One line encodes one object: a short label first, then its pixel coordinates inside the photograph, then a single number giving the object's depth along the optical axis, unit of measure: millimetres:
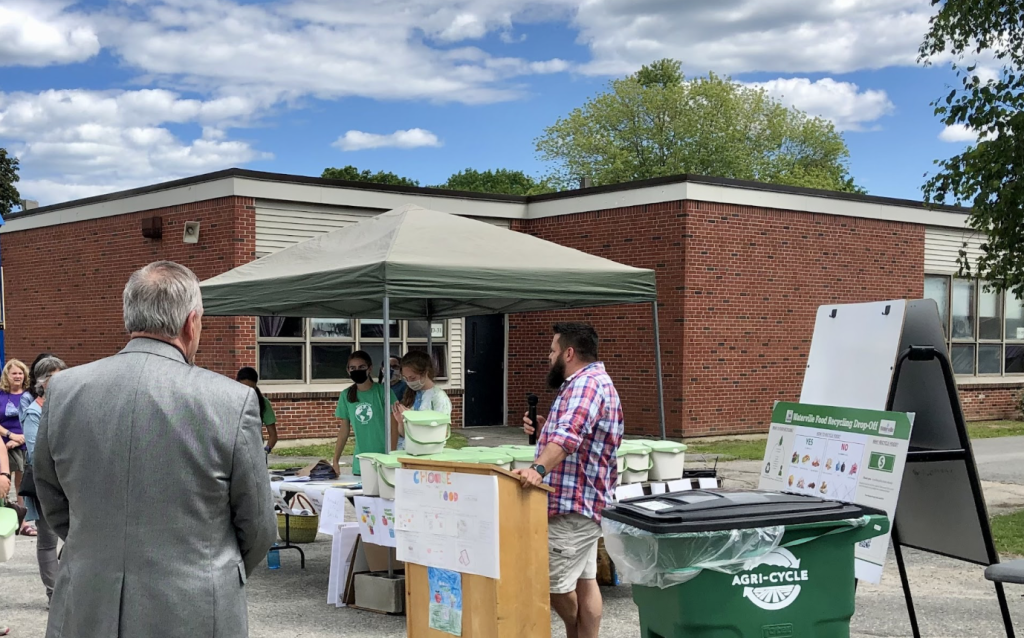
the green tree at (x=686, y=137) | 59219
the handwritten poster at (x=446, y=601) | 5227
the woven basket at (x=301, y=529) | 9336
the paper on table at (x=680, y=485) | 7589
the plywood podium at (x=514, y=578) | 5004
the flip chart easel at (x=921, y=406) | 4820
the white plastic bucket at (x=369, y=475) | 7043
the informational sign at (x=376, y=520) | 6930
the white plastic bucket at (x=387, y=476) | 6777
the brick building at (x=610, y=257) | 16750
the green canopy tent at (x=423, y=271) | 7688
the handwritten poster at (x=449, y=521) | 5016
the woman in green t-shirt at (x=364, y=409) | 8977
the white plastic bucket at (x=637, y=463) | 7598
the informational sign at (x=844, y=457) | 4730
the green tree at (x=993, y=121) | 9391
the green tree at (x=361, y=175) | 61353
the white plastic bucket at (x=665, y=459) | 7812
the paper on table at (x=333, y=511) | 7559
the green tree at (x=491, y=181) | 67712
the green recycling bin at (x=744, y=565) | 3797
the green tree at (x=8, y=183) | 46406
